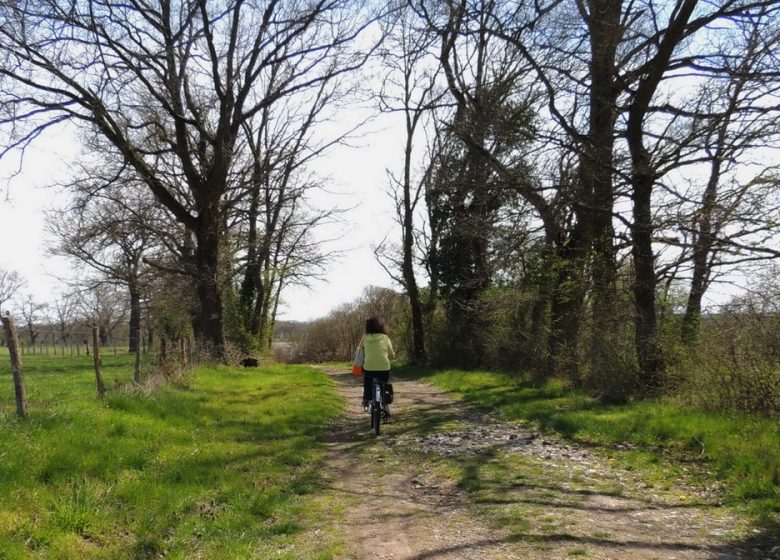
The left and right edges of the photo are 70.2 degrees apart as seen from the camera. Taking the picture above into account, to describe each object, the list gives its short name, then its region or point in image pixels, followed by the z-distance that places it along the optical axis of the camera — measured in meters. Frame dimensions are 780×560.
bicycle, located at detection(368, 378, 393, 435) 9.51
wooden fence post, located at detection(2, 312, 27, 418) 6.66
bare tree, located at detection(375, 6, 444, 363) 27.92
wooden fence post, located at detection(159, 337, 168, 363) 15.00
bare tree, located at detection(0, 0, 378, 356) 15.34
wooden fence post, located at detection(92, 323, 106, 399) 10.45
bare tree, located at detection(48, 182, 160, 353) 18.28
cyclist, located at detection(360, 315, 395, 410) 9.64
